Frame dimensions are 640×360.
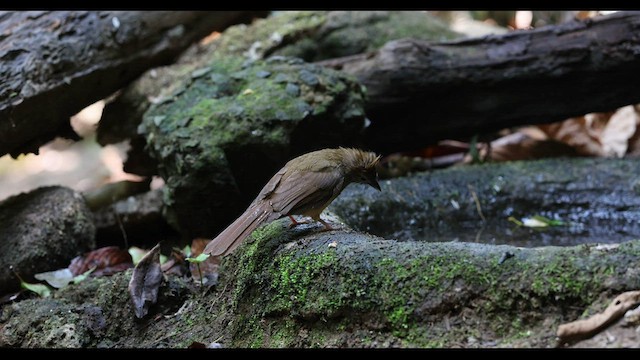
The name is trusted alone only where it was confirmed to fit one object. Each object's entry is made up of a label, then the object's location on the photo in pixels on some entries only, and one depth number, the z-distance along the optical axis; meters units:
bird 6.75
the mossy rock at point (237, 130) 9.13
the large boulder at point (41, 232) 8.68
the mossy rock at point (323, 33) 12.78
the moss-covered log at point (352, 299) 5.23
